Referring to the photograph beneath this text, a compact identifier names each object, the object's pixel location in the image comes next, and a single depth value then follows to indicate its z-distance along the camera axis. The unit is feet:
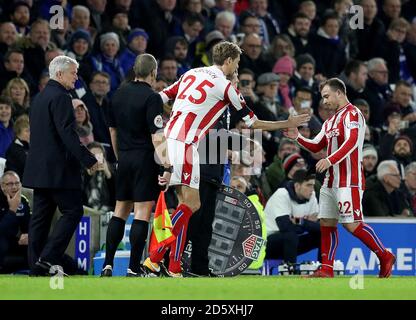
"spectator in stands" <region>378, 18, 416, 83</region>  76.07
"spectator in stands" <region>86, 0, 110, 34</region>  66.28
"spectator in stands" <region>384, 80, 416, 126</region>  71.61
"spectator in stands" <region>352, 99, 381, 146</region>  68.08
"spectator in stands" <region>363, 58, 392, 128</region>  71.41
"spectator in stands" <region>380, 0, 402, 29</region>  78.84
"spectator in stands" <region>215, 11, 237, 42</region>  69.21
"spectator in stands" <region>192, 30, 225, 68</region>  65.72
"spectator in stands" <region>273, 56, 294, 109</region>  68.33
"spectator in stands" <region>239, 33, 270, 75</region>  68.44
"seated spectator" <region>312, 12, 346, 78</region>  73.41
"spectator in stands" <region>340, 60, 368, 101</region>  70.44
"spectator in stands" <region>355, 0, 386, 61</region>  75.72
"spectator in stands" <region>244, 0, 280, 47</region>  72.90
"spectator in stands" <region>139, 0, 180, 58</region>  68.64
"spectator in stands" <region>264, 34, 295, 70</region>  69.87
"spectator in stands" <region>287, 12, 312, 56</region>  72.74
